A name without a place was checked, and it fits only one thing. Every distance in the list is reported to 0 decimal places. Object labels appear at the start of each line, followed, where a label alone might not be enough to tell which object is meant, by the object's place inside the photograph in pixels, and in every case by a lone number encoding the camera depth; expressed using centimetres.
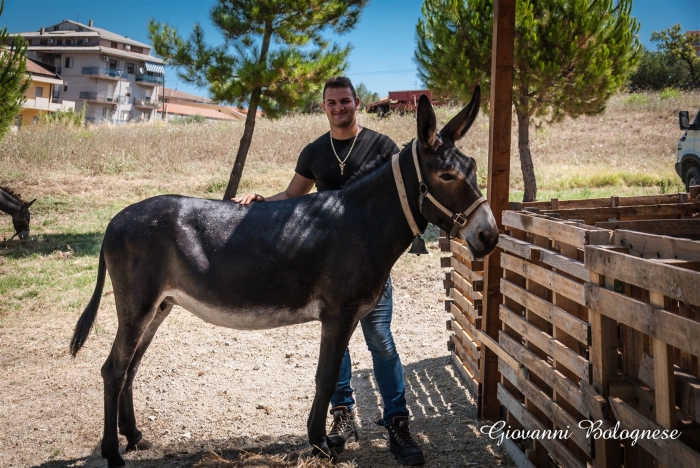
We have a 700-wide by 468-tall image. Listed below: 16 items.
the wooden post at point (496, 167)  452
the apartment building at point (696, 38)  4066
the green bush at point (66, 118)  2883
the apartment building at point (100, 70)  6406
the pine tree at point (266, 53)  1398
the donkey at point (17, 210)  1341
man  406
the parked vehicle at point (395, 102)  3559
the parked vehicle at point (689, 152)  1296
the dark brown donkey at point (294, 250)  349
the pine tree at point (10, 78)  1489
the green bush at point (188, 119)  4249
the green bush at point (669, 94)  3498
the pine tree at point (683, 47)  4112
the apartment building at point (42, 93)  5138
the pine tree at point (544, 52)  1288
